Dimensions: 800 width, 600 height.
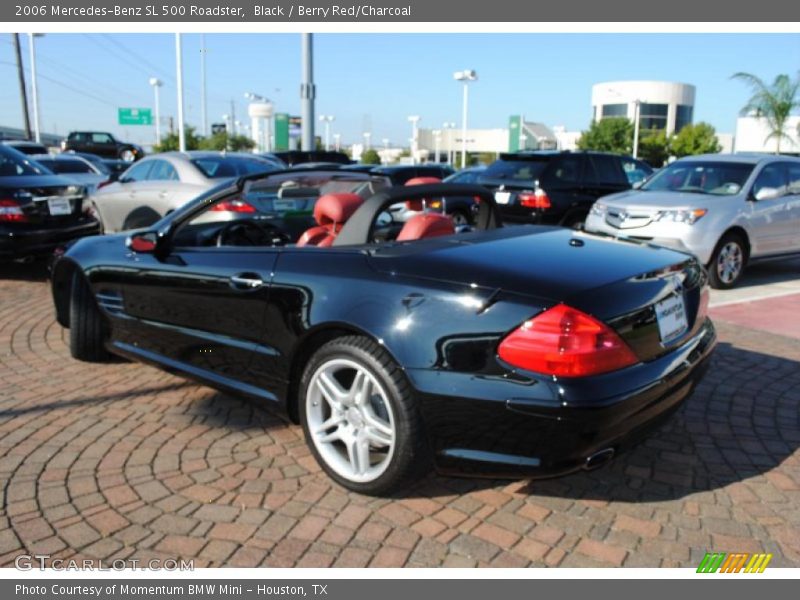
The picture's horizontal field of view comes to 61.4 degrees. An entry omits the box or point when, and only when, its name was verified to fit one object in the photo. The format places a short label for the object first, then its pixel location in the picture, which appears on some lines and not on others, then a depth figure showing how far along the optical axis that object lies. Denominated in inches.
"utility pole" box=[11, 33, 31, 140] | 1446.9
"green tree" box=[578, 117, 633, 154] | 2053.4
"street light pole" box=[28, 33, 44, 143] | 1518.2
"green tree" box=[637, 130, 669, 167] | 2053.4
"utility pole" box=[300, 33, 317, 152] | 637.9
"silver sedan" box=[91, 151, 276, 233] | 327.0
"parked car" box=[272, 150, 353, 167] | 644.7
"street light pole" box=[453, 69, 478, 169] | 1439.5
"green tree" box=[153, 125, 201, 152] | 1744.6
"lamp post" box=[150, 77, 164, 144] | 1958.7
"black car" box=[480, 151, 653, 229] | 388.2
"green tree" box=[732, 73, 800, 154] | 1051.3
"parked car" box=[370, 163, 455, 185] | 550.0
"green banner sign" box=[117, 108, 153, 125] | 2176.4
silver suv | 301.9
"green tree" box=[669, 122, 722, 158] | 1978.3
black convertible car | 97.7
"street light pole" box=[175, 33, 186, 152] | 1144.8
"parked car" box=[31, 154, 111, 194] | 521.7
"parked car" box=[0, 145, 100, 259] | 289.1
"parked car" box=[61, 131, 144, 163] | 1339.8
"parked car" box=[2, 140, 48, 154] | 749.4
